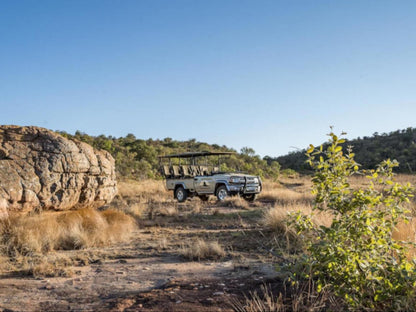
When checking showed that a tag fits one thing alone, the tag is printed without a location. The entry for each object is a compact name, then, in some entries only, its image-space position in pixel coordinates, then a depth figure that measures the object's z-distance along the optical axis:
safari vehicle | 15.88
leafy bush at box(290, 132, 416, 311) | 3.31
